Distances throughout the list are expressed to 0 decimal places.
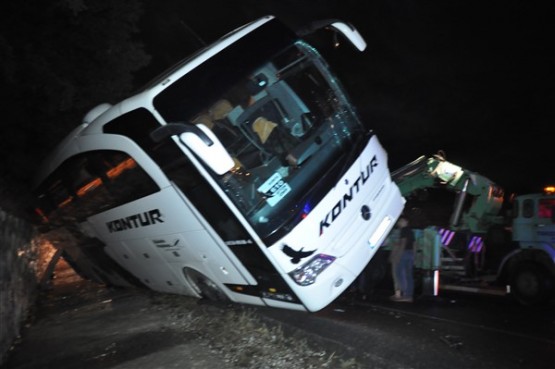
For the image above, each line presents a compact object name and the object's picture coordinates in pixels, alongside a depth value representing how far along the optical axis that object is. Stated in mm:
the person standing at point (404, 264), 8234
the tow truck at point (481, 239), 7891
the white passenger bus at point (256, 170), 5137
